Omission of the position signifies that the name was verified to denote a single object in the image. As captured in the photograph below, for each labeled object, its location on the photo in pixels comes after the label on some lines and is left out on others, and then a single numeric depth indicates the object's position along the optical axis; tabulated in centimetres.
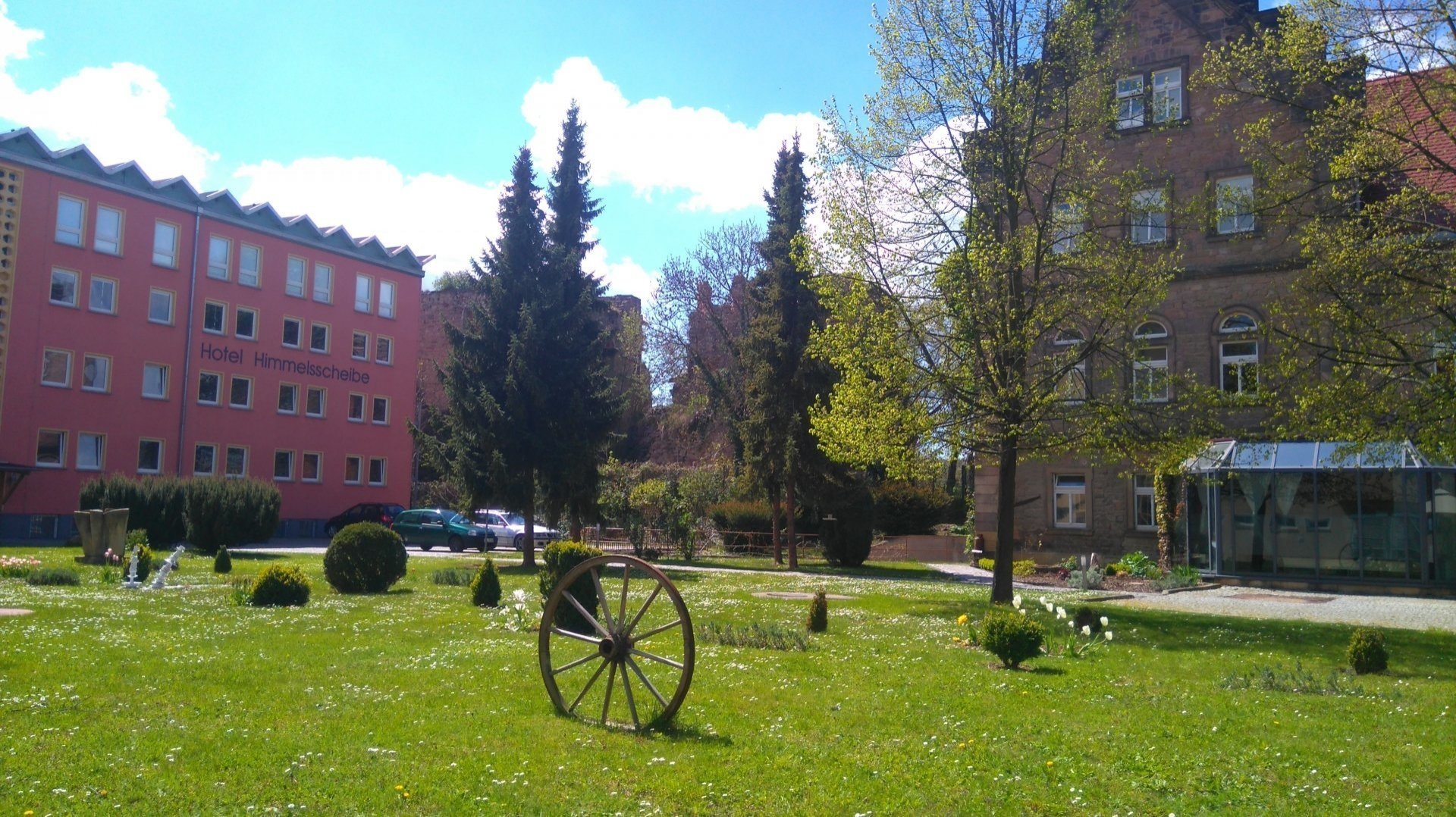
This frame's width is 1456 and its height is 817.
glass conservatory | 2566
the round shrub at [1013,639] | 1085
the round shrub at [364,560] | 1812
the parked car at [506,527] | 4206
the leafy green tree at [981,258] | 1797
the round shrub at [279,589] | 1572
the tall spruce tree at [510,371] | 2880
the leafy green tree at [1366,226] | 1459
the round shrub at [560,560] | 1511
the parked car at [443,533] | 4053
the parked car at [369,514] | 4550
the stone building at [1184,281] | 2945
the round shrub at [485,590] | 1639
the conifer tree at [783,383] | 3212
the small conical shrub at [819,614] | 1385
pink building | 3909
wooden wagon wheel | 757
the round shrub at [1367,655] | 1138
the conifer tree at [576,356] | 2923
